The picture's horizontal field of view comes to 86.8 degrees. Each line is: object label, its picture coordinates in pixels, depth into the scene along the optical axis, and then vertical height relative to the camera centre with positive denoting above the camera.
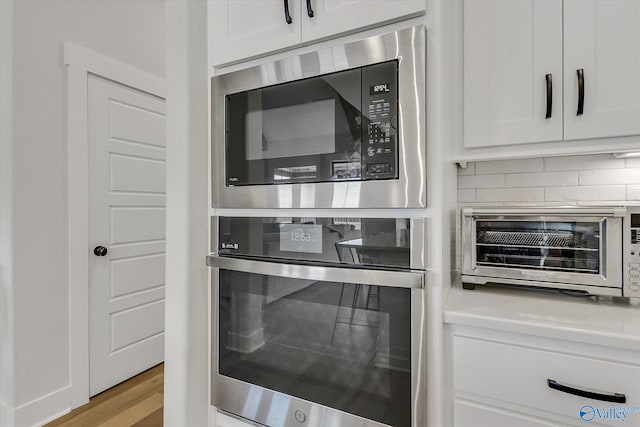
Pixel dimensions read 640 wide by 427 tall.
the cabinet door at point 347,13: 0.97 +0.60
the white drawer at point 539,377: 0.84 -0.44
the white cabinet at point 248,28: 1.15 +0.66
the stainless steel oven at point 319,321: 0.97 -0.36
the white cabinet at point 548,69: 1.05 +0.48
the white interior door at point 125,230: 2.16 -0.13
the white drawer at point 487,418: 0.92 -0.58
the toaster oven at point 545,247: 1.12 -0.13
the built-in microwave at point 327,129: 0.96 +0.27
